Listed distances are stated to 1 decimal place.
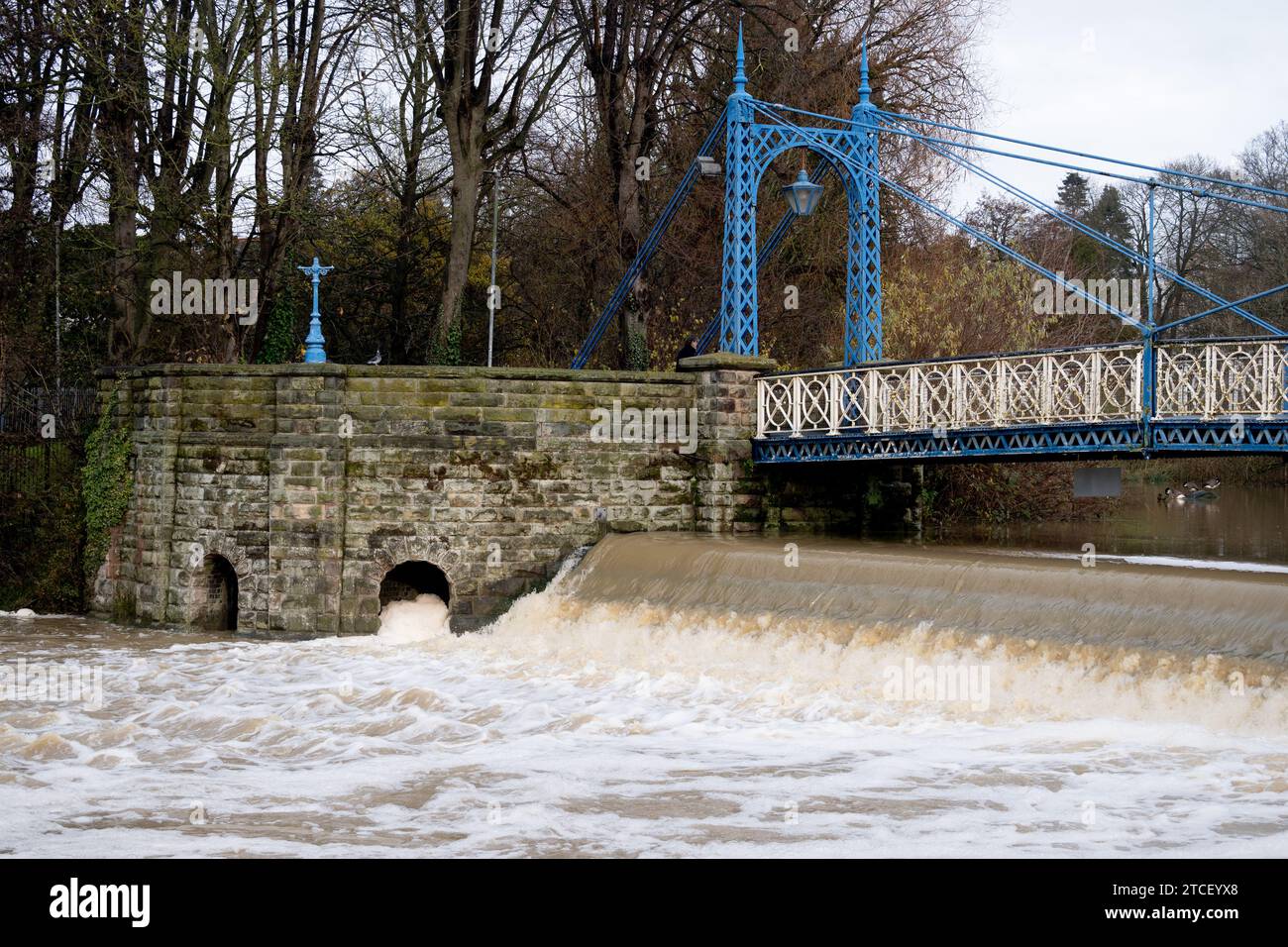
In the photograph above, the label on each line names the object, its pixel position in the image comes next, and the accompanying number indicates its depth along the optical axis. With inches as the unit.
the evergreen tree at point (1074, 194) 2980.6
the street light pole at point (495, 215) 1214.2
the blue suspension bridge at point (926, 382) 677.9
